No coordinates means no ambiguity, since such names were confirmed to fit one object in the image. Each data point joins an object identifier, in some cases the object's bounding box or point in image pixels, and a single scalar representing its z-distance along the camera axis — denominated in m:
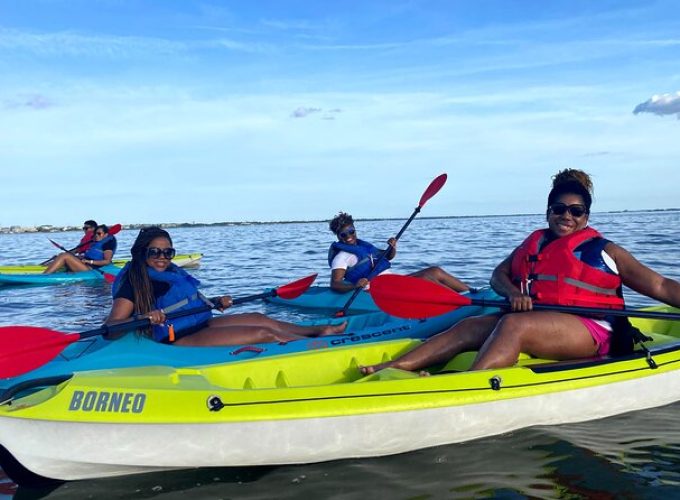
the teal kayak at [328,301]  8.10
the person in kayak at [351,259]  7.80
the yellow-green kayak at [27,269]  12.84
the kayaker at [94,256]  12.67
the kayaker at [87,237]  12.98
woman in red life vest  3.97
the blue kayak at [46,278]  12.66
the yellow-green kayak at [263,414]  3.32
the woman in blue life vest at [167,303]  4.81
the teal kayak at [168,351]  4.66
